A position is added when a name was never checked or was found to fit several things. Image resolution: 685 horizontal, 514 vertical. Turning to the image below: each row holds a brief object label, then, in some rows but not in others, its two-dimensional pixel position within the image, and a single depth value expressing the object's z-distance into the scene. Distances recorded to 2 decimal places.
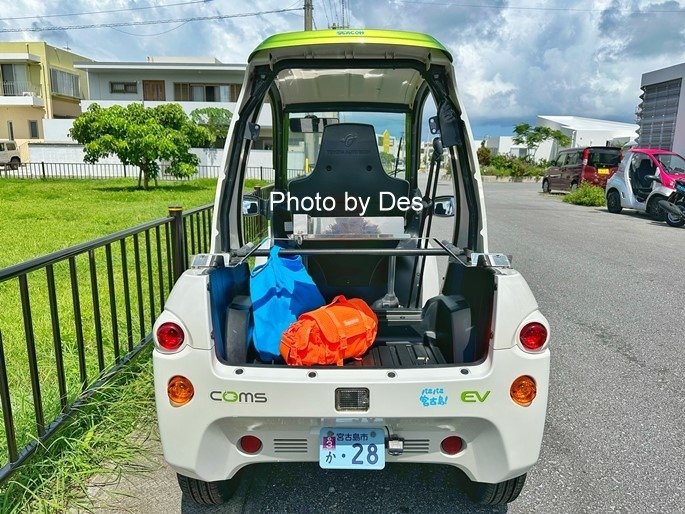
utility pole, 18.27
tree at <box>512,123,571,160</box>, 44.53
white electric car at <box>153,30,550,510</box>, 2.11
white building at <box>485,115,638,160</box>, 43.31
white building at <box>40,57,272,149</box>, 33.16
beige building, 37.12
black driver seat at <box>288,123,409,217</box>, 3.62
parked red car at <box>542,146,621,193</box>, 21.00
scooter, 13.06
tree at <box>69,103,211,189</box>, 18.52
